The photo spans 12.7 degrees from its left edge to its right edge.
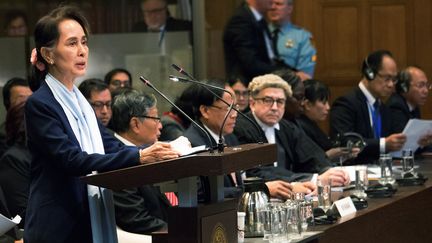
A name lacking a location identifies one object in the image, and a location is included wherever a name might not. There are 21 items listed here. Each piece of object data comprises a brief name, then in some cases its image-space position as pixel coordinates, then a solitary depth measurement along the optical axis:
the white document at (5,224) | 6.79
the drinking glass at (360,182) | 10.14
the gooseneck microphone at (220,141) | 6.33
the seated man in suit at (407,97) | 15.58
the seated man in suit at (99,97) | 11.29
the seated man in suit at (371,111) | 14.14
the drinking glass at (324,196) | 8.60
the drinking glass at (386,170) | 10.97
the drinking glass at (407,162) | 11.63
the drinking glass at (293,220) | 7.36
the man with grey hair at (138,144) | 8.49
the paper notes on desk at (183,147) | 6.30
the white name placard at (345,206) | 8.79
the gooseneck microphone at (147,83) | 6.33
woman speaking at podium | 6.31
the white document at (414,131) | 13.95
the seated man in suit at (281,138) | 11.15
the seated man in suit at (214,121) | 9.79
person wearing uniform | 15.66
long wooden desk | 8.43
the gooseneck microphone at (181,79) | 6.40
